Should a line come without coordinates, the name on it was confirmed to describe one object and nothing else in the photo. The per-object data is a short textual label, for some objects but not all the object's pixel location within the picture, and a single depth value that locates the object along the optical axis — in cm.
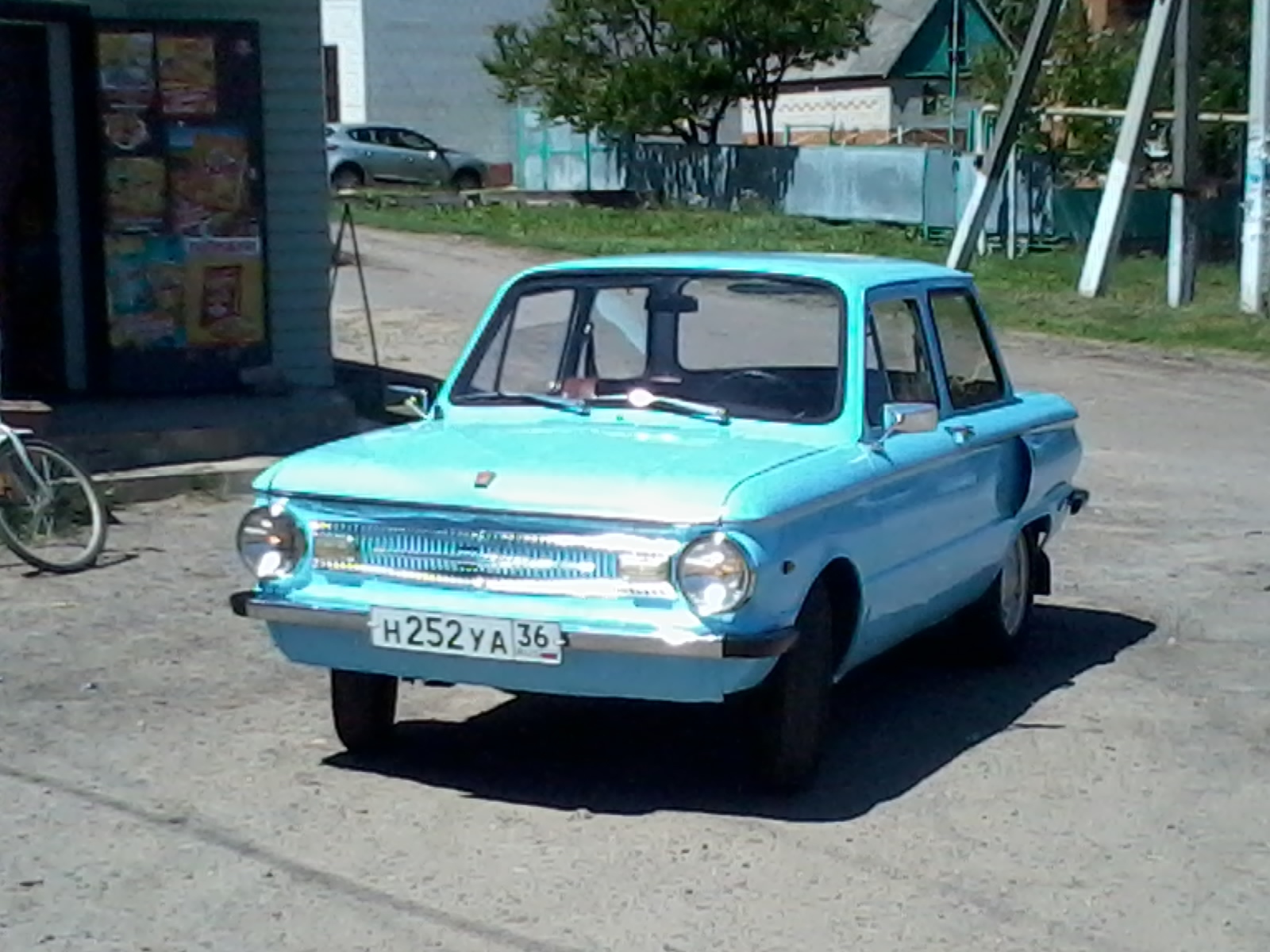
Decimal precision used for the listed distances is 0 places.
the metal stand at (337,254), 1496
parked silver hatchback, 4138
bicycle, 1023
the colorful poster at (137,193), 1364
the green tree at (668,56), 3747
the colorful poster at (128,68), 1346
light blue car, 622
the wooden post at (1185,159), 2330
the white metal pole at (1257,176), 2200
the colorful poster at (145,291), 1370
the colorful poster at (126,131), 1356
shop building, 1355
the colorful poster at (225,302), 1395
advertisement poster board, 1361
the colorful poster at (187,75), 1365
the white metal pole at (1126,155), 2345
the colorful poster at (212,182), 1382
